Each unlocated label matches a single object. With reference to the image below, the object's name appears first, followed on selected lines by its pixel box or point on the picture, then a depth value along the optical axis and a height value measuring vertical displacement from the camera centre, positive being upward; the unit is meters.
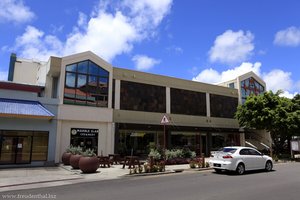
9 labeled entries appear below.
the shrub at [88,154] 18.30 -0.88
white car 15.38 -0.99
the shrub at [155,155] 19.33 -0.92
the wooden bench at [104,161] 19.98 -1.44
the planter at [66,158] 20.93 -1.31
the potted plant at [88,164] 16.80 -1.40
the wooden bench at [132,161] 19.05 -1.36
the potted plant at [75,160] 18.58 -1.30
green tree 27.23 +2.91
